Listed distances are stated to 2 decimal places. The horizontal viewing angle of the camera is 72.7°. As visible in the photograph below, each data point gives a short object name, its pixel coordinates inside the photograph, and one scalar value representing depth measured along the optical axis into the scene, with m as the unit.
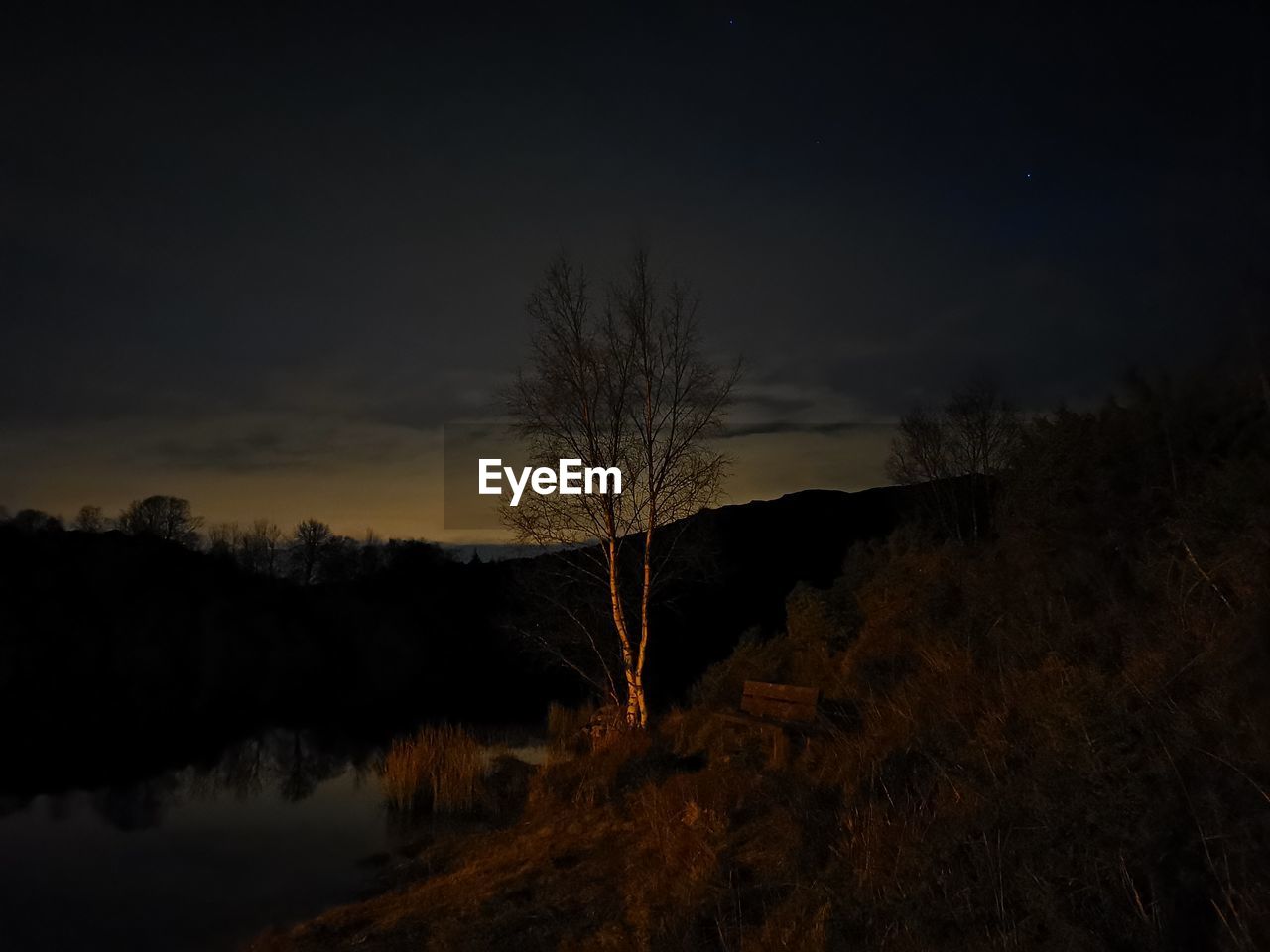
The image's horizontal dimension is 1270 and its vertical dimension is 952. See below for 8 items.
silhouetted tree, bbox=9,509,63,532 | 58.00
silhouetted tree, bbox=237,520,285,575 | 71.94
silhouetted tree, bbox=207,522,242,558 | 67.64
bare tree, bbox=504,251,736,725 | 15.56
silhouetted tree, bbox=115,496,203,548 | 69.62
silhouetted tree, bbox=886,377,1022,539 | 32.97
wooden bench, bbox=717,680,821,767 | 10.47
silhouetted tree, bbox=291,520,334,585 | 72.81
